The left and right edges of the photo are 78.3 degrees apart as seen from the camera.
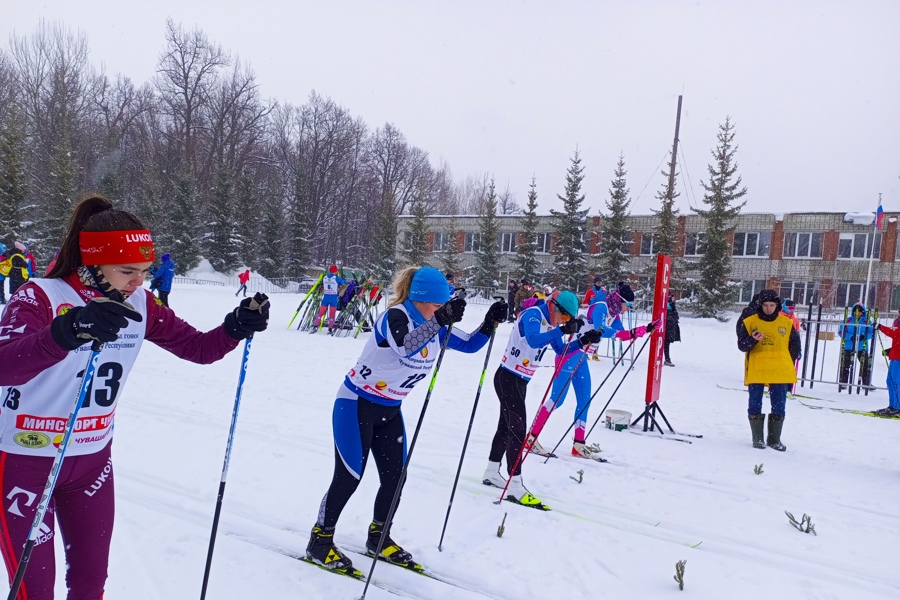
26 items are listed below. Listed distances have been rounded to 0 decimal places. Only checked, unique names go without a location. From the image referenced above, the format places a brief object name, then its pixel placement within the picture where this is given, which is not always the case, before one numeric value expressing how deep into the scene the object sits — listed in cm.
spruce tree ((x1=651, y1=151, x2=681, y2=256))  2927
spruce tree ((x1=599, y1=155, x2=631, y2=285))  3234
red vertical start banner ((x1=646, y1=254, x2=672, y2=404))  723
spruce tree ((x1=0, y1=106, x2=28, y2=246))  2631
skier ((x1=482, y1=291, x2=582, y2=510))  485
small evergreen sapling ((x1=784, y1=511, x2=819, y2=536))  442
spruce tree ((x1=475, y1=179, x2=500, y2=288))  3584
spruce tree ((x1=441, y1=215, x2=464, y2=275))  3656
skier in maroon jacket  192
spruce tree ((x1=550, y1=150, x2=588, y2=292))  3375
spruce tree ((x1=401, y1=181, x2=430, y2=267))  3738
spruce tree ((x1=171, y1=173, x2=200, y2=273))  3403
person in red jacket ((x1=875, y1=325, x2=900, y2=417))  891
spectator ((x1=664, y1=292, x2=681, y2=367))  1371
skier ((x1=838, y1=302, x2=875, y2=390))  1116
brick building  3105
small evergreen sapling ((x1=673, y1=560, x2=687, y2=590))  348
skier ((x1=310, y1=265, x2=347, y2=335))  1547
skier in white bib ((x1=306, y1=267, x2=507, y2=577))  334
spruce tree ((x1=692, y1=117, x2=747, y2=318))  2841
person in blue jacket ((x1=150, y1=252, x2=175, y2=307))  1570
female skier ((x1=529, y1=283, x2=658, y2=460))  590
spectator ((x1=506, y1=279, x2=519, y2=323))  2007
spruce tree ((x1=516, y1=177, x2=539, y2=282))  3491
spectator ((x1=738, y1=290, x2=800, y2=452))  680
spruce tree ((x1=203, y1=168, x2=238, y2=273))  3572
